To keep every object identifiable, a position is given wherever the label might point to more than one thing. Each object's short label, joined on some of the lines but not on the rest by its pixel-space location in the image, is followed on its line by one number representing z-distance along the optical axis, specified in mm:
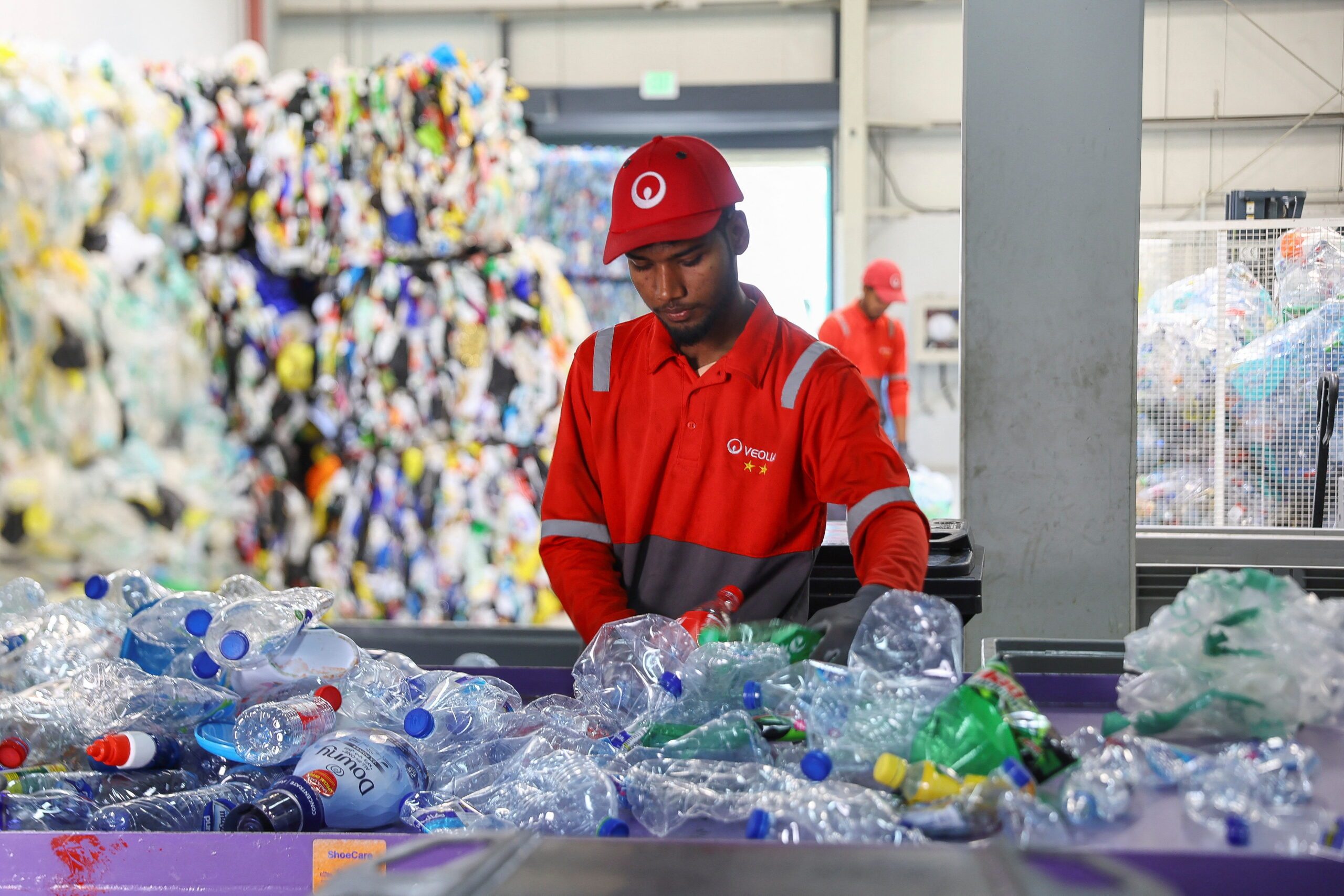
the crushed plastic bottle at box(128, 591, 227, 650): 1794
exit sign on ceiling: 8898
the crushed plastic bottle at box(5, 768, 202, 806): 1424
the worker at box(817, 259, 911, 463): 7703
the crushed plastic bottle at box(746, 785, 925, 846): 1193
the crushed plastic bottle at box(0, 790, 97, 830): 1348
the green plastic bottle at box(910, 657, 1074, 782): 1285
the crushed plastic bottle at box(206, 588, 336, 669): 1516
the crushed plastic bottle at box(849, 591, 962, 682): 1583
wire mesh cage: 3543
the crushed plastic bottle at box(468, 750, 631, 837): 1303
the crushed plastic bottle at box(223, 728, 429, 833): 1275
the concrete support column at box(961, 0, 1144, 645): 2998
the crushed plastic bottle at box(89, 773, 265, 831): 1349
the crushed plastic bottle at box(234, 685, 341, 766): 1446
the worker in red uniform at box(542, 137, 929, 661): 2180
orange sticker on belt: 1192
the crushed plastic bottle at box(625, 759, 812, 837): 1296
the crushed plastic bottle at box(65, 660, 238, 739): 1576
